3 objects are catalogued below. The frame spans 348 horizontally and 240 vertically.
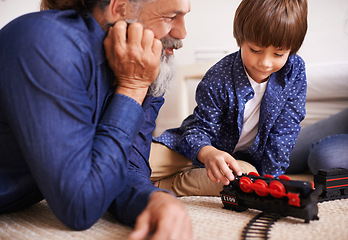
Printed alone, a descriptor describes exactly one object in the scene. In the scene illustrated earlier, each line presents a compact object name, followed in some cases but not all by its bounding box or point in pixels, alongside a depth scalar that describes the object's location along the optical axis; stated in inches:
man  21.8
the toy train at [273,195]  26.2
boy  37.9
